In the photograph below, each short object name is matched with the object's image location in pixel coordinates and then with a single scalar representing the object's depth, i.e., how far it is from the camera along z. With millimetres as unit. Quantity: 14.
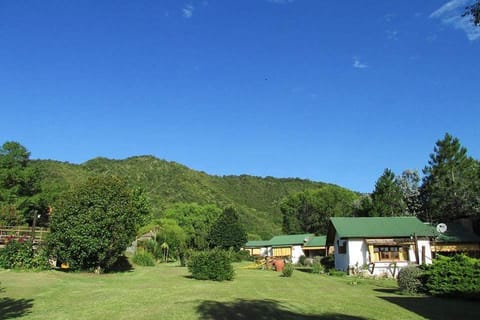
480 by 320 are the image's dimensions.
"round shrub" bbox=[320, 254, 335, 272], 42862
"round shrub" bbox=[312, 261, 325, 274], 38500
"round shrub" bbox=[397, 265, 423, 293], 21122
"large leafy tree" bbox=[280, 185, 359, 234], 81750
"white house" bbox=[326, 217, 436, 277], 35094
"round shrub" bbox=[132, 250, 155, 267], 39938
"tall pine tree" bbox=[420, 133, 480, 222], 45031
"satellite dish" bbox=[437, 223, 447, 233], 37594
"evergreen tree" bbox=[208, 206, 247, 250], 60188
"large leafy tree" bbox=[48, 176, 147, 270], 27156
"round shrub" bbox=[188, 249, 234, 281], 25141
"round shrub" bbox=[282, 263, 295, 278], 30031
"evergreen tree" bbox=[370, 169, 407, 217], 53250
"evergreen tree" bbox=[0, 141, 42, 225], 44906
